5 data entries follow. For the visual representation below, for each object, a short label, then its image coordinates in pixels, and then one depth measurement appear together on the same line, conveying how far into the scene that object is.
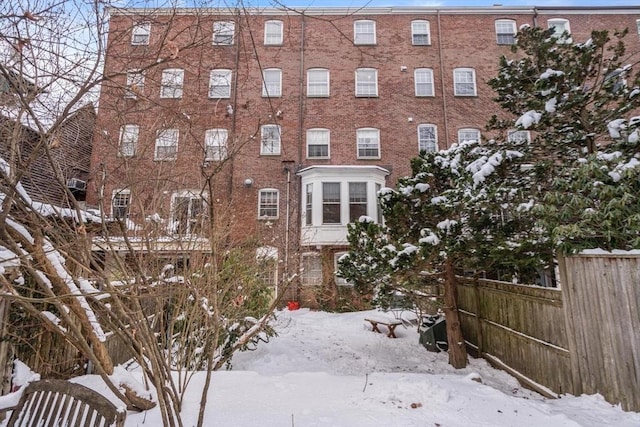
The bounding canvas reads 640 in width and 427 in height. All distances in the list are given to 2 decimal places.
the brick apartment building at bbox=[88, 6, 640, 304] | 14.88
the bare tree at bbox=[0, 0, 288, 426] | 2.39
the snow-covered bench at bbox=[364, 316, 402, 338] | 9.55
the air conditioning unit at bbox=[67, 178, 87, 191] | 13.23
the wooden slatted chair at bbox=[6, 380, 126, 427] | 2.24
